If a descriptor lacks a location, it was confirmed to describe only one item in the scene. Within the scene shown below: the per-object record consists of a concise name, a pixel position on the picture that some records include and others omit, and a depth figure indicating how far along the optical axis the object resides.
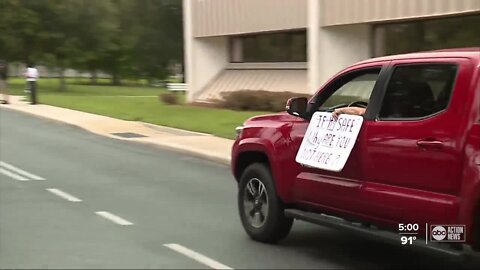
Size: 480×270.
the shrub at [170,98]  31.43
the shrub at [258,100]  24.11
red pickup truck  5.41
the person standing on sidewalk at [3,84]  34.28
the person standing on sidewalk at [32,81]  32.41
